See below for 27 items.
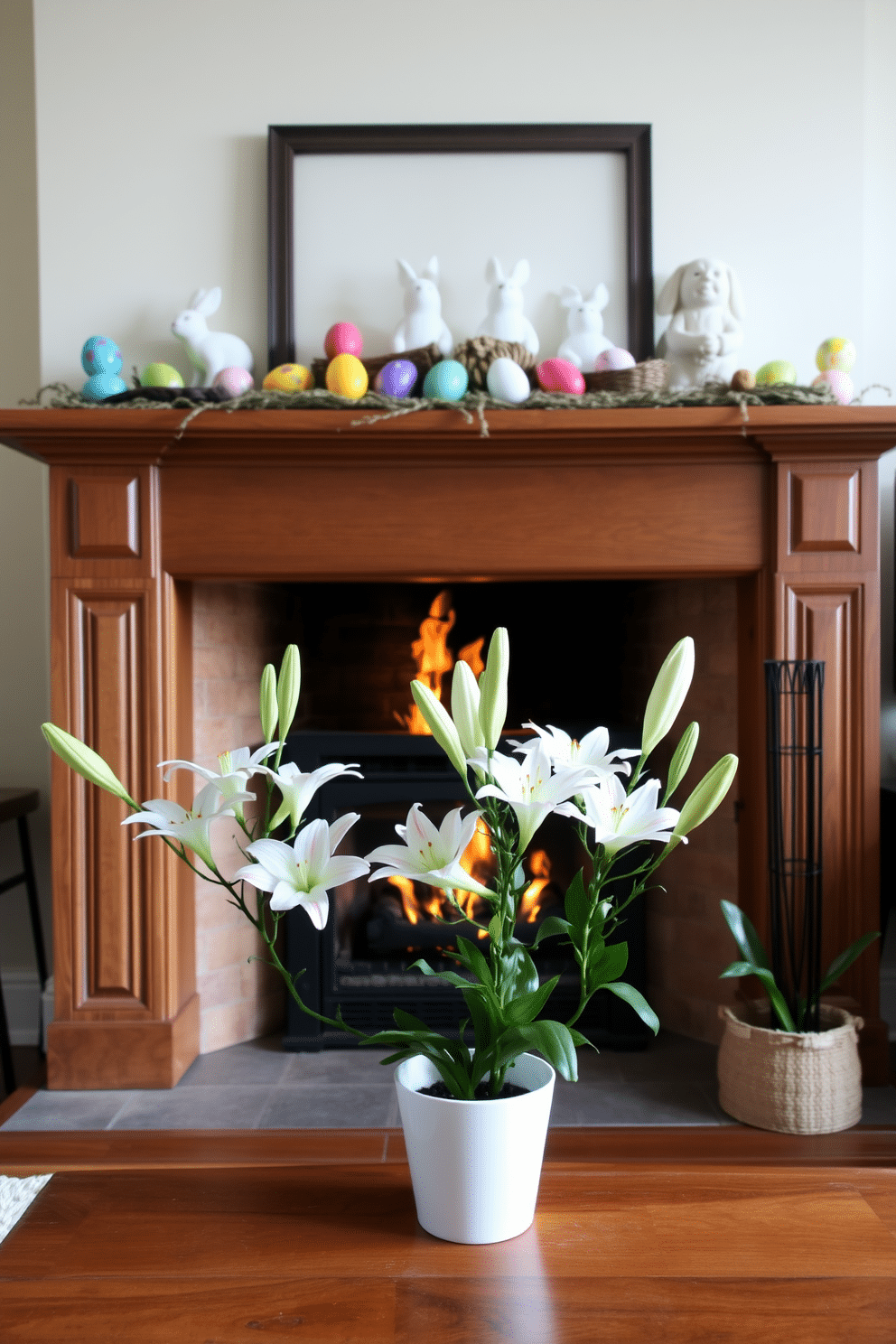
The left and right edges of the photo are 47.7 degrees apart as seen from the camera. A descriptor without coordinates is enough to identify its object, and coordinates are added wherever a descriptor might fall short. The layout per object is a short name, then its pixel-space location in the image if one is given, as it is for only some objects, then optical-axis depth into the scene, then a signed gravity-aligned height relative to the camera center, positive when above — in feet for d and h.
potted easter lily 2.34 -0.53
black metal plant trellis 6.43 -1.27
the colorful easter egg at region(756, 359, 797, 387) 7.12 +1.87
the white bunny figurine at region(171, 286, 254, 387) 7.33 +2.20
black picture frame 7.55 +3.70
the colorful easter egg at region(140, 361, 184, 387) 7.14 +1.90
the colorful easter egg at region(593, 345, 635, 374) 7.19 +1.99
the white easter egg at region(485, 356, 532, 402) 6.86 +1.77
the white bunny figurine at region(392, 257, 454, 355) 7.39 +2.40
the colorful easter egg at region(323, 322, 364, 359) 7.23 +2.17
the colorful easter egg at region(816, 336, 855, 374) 7.27 +2.04
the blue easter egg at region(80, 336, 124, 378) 7.13 +2.04
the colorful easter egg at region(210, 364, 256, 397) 6.98 +1.83
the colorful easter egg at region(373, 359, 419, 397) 6.98 +1.83
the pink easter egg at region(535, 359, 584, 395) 6.97 +1.82
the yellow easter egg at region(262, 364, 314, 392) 7.08 +1.86
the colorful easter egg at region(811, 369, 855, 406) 7.11 +1.79
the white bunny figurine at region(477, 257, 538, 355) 7.37 +2.45
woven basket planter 6.23 -2.73
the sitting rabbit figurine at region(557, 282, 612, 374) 7.42 +2.25
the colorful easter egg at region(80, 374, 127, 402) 7.02 +1.79
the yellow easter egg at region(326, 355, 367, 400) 6.95 +1.83
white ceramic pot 2.53 -1.31
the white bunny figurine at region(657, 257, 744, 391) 7.27 +2.30
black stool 7.54 -1.80
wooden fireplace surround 7.01 +0.59
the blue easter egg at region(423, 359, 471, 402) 6.87 +1.78
